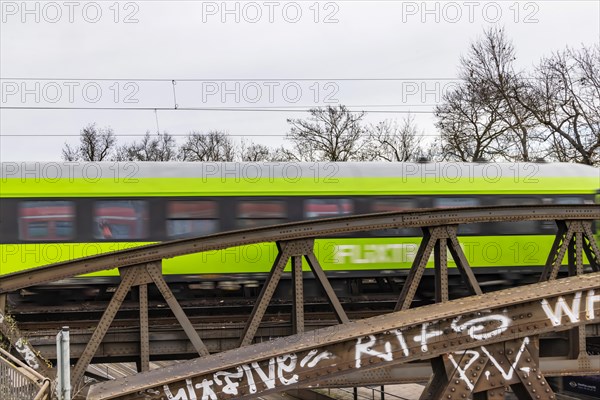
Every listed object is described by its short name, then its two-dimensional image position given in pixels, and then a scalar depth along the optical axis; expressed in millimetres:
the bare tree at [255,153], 57281
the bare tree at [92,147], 56594
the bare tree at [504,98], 32469
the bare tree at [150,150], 58531
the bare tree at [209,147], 58000
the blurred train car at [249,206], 13883
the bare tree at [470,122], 33969
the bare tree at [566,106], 30375
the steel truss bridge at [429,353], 4996
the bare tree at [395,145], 46031
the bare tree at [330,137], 45500
